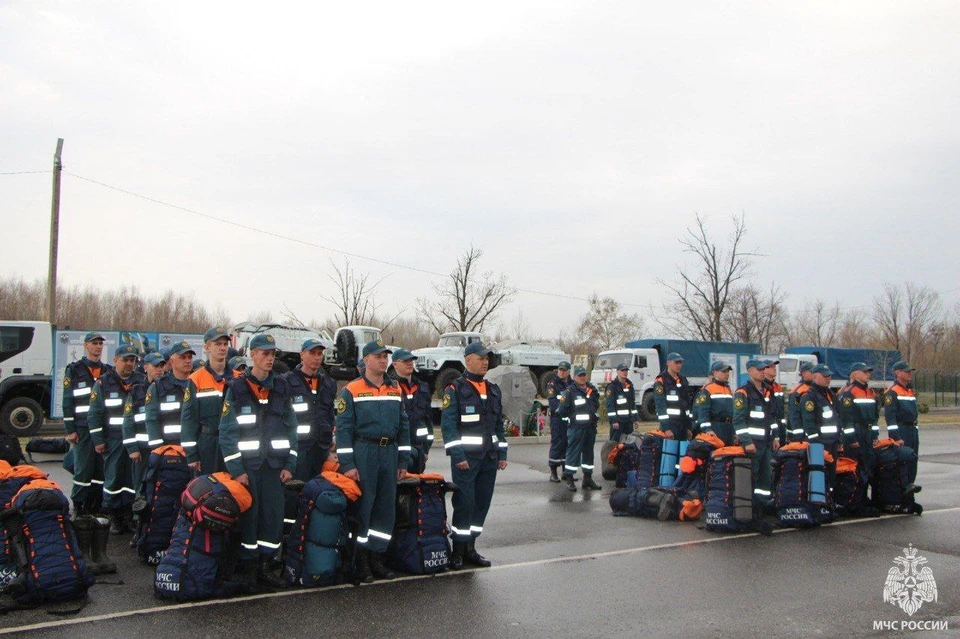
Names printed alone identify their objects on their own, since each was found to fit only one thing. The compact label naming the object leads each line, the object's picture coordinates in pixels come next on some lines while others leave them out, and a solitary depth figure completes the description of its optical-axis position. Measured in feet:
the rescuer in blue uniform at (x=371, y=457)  22.36
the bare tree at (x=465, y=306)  154.20
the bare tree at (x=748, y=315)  139.23
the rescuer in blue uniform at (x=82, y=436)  29.96
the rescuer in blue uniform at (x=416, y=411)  27.68
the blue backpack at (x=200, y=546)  19.90
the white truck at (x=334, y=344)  91.15
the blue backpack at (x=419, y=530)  23.24
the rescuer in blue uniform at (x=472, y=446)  24.14
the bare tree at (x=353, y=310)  155.94
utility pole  74.64
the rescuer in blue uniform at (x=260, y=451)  21.20
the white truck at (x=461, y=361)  88.33
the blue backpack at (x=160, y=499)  23.67
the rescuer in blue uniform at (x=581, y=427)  41.55
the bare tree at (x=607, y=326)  205.67
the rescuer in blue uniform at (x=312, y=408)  24.93
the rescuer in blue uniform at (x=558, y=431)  44.81
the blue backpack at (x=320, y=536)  21.66
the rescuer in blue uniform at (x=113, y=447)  28.78
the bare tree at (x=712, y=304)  122.83
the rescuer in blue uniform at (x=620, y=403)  44.86
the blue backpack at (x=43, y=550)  19.04
